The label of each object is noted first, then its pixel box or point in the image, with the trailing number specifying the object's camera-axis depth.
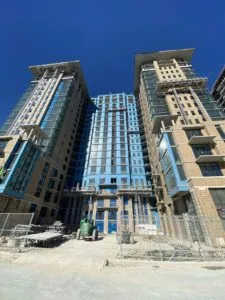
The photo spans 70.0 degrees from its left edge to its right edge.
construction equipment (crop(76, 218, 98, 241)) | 24.63
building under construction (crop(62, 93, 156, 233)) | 44.19
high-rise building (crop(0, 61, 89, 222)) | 31.48
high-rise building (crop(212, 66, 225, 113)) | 57.81
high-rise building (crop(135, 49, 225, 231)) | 23.95
